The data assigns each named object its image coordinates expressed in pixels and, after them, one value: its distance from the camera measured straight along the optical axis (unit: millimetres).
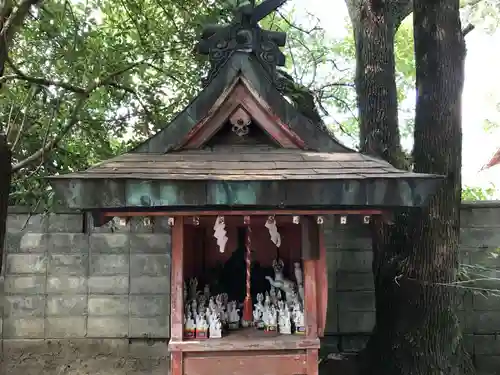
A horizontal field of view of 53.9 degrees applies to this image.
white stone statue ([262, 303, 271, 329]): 4148
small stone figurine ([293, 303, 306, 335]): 4089
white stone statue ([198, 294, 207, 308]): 4330
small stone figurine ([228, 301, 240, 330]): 4344
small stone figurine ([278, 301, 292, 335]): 4125
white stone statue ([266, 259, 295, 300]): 4477
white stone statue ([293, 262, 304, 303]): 4399
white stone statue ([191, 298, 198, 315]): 4139
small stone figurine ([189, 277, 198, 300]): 4477
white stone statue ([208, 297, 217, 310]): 4208
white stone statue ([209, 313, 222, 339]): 4023
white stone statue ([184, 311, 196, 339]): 4016
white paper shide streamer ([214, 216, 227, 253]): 3871
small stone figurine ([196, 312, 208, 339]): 4012
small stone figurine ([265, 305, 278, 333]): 4125
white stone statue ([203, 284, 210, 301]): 4559
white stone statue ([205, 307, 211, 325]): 4055
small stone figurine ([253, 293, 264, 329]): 4273
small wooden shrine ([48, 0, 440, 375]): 3379
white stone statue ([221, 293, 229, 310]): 4470
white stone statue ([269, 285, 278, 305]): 4453
